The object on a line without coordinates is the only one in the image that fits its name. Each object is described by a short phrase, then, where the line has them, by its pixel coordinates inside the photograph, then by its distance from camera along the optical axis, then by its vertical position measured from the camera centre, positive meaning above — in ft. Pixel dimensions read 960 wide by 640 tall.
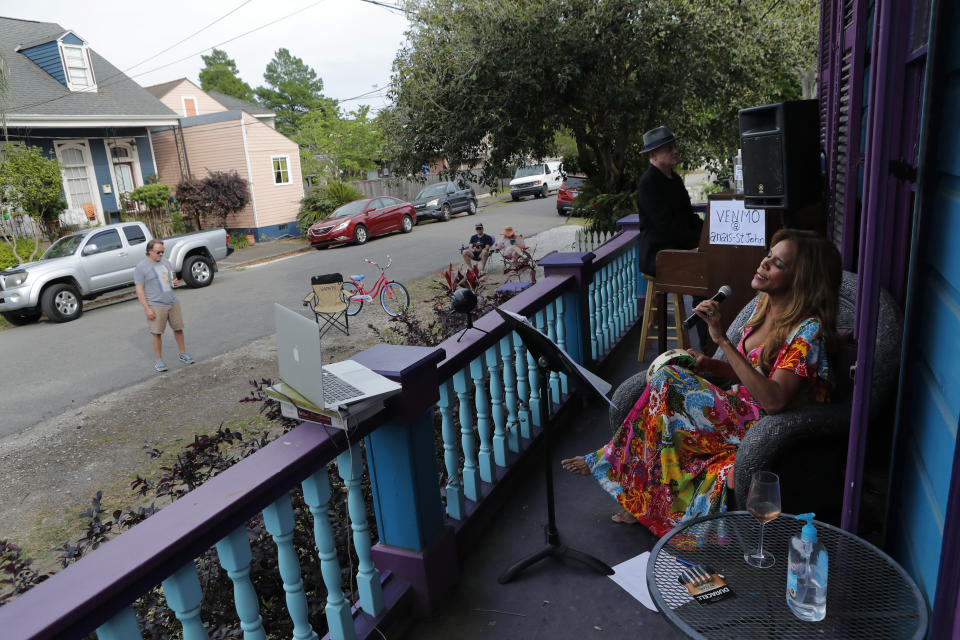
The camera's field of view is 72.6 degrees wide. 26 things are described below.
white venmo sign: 14.24 -1.73
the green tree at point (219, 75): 202.39 +32.73
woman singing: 8.13 -3.21
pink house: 73.82 +2.68
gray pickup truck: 39.52 -4.79
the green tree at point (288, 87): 214.69 +29.31
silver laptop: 6.21 -1.98
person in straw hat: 35.72 -4.53
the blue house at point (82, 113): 64.28 +7.92
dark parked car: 77.05 -4.06
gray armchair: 7.77 -3.62
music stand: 7.77 -2.75
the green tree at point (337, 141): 90.89 +4.59
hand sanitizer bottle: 5.31 -3.52
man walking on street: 27.76 -4.25
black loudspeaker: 12.75 -0.28
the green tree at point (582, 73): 28.50 +3.65
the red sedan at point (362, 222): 62.44 -4.77
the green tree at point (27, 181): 48.80 +1.26
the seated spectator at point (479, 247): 37.51 -4.73
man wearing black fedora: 16.12 -1.31
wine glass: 6.02 -3.22
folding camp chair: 30.94 -5.57
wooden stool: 16.33 -4.34
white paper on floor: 8.52 -5.62
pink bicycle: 33.58 -6.27
